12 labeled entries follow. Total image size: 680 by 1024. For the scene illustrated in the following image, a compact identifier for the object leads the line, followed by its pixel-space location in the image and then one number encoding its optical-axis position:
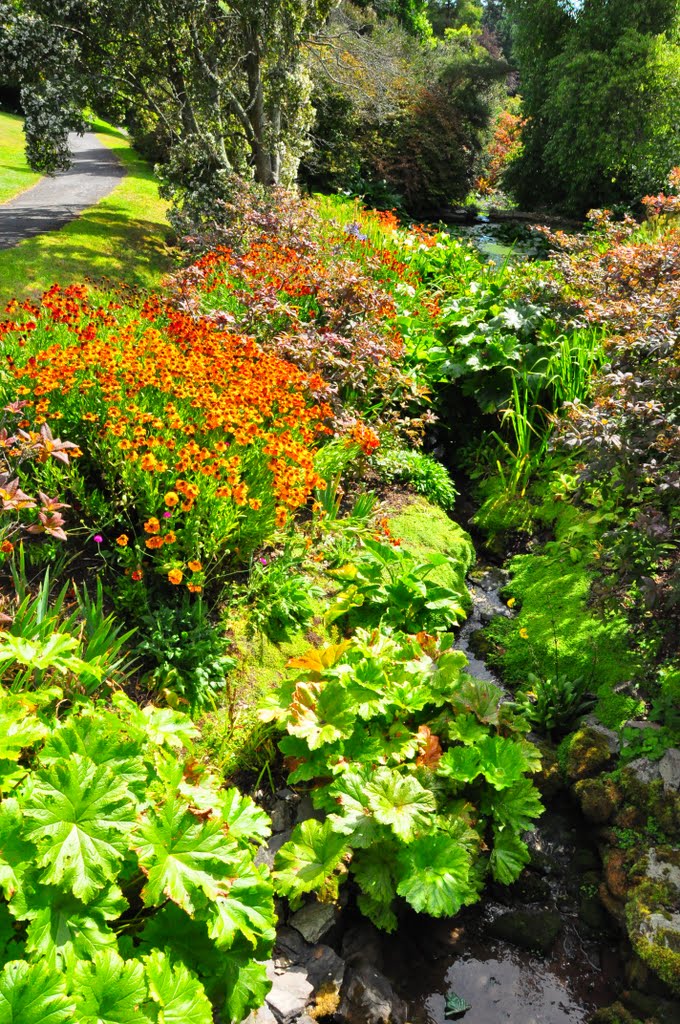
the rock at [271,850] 2.77
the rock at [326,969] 2.52
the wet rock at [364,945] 2.66
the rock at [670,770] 3.07
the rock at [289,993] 2.36
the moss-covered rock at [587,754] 3.38
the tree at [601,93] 16.17
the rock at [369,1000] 2.47
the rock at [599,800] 3.15
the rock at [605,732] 3.43
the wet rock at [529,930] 2.87
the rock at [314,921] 2.63
